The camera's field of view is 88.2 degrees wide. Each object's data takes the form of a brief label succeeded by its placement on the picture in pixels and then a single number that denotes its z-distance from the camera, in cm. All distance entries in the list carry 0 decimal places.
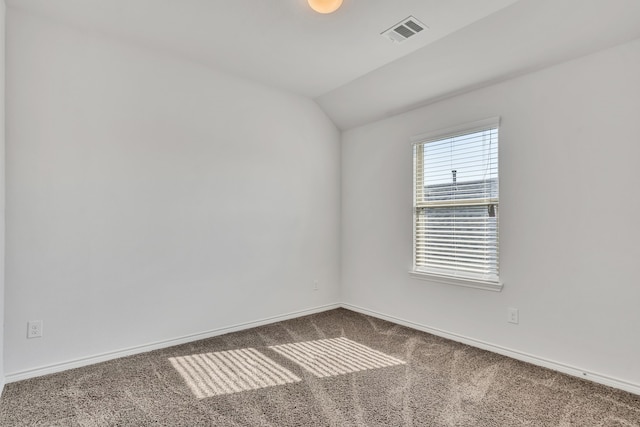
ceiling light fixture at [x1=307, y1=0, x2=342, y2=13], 215
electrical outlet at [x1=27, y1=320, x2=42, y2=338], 229
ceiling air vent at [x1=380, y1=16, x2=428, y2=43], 240
